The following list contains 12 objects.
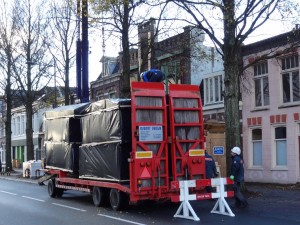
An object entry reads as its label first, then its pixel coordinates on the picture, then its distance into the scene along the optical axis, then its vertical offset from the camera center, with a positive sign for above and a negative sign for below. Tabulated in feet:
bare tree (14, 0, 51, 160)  111.86 +17.59
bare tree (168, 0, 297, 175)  55.98 +10.18
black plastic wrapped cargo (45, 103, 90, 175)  58.49 +0.39
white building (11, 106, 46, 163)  181.37 +2.64
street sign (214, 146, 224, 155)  67.67 -1.93
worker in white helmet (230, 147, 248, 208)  47.75 -3.53
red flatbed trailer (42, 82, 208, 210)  45.47 -0.73
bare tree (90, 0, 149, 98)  72.21 +16.50
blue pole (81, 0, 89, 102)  78.11 +11.66
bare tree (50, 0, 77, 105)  101.60 +18.90
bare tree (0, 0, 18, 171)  116.26 +20.66
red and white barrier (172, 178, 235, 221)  41.63 -5.19
